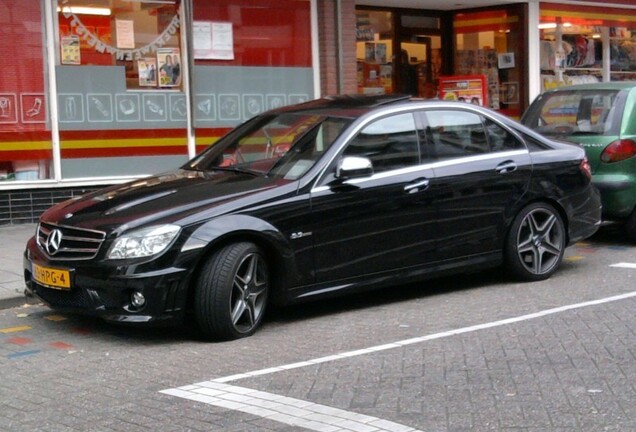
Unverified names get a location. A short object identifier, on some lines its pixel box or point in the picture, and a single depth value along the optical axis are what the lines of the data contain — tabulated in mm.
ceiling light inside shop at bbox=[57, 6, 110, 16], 13078
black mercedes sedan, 7145
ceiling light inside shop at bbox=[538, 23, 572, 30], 18594
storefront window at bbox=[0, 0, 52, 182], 12633
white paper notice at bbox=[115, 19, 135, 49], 13477
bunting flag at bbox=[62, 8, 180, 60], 13133
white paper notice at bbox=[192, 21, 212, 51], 14141
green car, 10734
